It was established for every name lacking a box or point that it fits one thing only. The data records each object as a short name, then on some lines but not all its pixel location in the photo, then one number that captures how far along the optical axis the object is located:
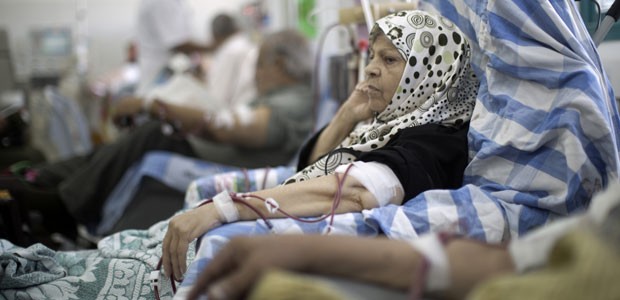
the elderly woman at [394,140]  1.56
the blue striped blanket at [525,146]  1.46
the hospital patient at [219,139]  2.95
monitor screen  8.14
